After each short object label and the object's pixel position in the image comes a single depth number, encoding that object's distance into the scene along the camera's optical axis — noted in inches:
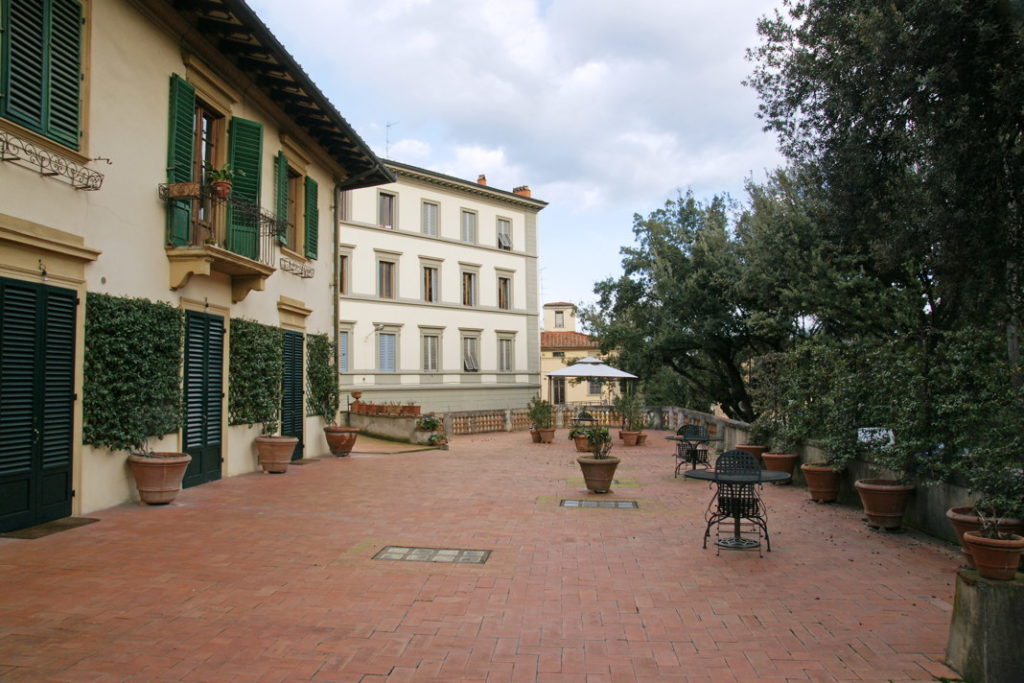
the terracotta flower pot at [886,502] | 304.2
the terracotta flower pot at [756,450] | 487.0
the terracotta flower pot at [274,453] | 465.7
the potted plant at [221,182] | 388.5
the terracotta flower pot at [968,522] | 223.8
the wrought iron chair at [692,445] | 487.2
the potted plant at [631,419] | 788.0
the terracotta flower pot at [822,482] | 377.1
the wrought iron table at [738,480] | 271.9
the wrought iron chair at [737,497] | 277.0
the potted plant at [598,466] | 404.2
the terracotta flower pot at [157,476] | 328.8
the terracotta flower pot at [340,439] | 596.4
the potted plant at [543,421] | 812.6
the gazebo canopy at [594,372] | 880.9
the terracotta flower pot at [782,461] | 447.2
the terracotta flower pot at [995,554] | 168.1
